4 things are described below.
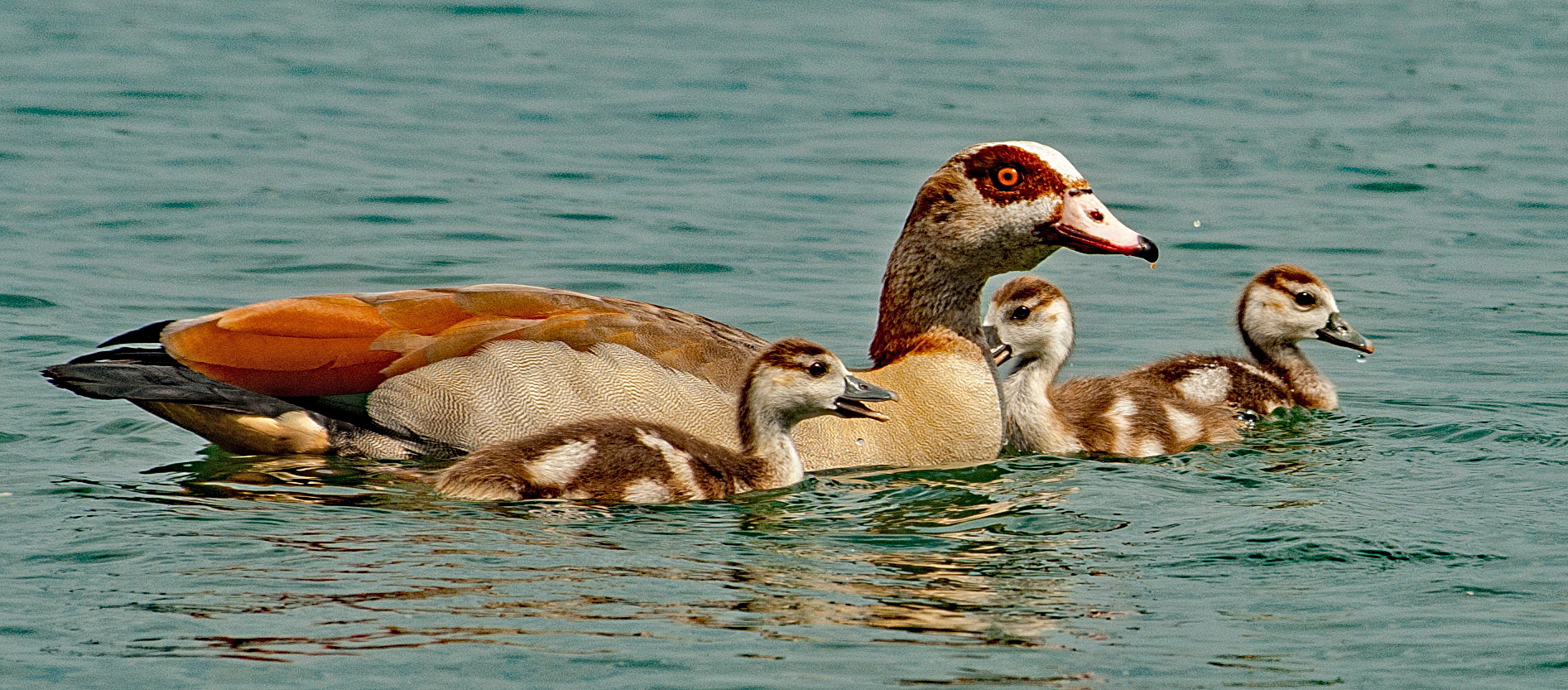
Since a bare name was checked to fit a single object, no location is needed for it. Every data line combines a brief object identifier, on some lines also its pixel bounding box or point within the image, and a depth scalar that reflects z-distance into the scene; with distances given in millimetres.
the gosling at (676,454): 17437
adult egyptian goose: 18484
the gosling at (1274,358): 22437
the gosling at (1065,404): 20812
